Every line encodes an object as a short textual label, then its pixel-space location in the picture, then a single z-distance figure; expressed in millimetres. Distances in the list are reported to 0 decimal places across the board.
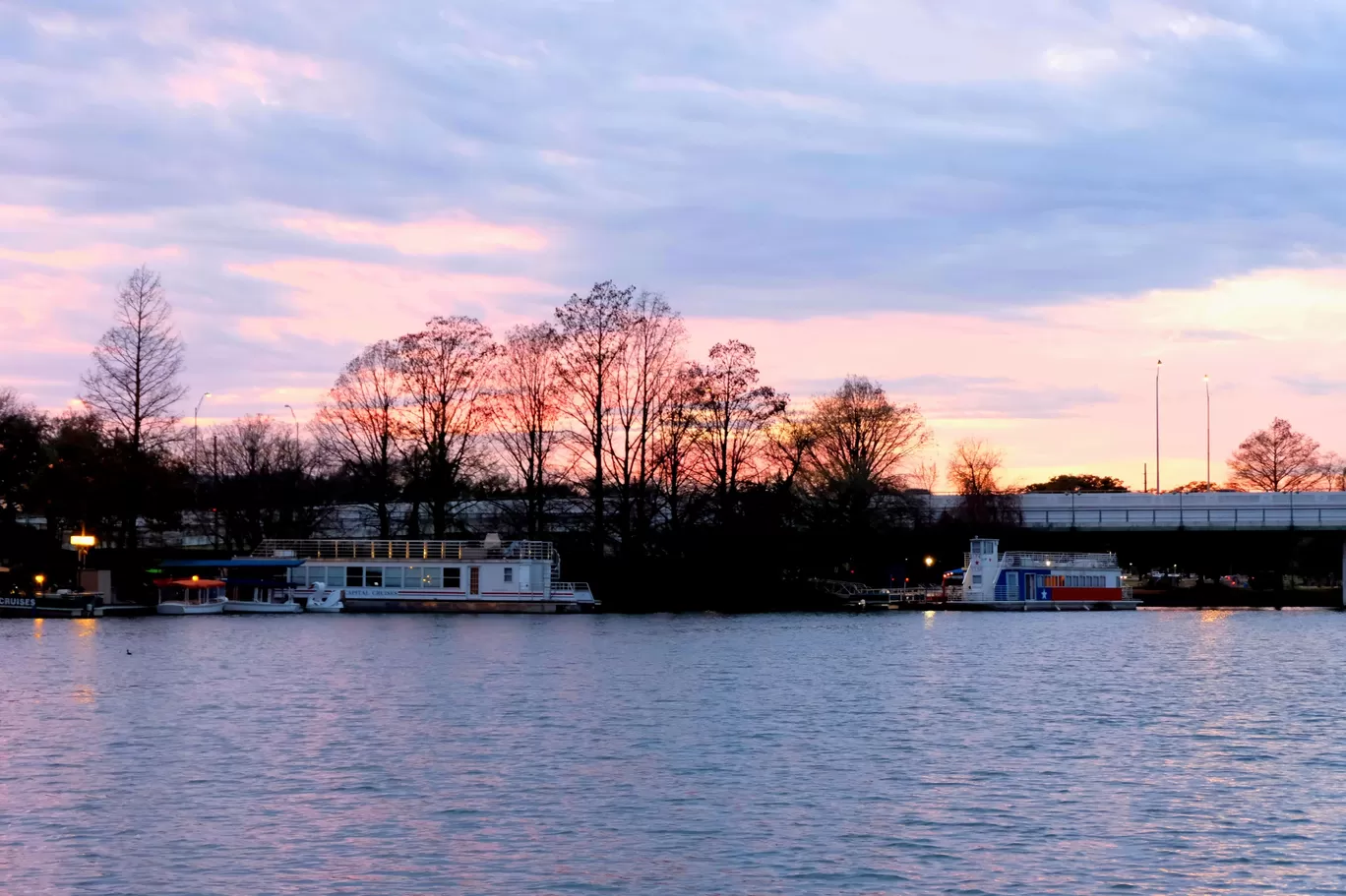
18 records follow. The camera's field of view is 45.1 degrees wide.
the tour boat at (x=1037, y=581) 129625
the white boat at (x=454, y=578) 113250
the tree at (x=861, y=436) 132500
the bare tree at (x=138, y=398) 108438
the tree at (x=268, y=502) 137750
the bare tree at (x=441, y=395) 113375
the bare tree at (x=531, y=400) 112625
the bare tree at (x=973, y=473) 162500
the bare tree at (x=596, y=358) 112062
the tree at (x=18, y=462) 115562
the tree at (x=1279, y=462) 164750
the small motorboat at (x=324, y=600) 113438
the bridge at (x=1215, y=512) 124938
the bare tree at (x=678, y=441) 111688
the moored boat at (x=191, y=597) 109000
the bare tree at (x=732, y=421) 114000
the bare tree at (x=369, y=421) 114562
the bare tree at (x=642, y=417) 112312
